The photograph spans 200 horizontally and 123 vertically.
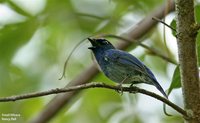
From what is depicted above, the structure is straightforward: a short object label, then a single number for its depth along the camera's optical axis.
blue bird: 6.23
